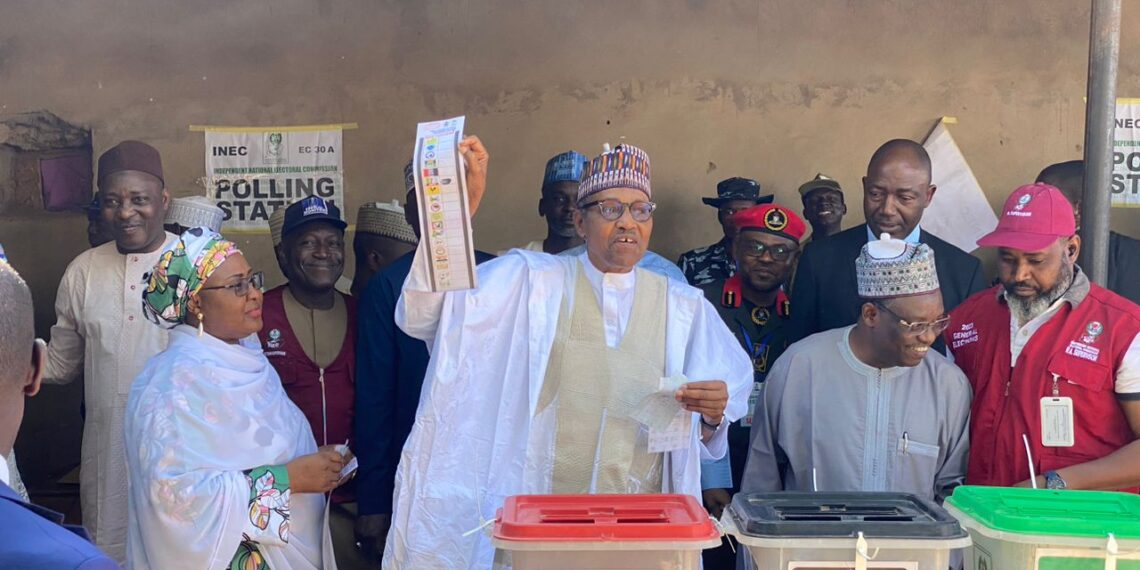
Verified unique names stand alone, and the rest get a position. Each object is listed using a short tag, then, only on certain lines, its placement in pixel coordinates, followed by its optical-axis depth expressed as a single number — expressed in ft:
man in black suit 12.71
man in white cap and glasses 9.83
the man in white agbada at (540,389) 9.39
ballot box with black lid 7.16
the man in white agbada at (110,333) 12.94
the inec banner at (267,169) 18.66
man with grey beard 9.62
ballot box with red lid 7.02
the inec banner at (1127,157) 18.19
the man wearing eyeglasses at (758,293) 13.15
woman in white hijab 8.91
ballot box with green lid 7.20
